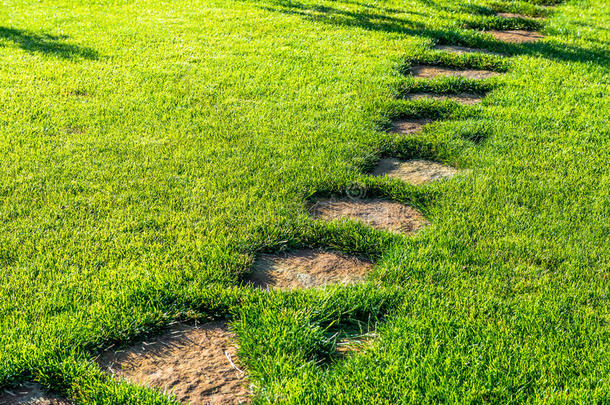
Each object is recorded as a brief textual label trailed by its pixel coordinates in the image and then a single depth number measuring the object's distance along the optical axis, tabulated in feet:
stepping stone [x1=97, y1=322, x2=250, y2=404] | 8.05
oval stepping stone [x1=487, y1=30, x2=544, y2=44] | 26.02
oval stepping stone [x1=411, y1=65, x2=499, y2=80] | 21.25
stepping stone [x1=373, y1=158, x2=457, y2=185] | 13.88
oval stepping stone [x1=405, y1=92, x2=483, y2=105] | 18.90
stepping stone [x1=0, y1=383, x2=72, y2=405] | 7.69
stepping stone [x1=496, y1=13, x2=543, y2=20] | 30.41
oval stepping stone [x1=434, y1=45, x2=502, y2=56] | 24.07
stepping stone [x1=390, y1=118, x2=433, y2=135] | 16.57
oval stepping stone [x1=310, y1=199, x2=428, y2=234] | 11.99
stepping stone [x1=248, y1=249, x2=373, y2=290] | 10.18
